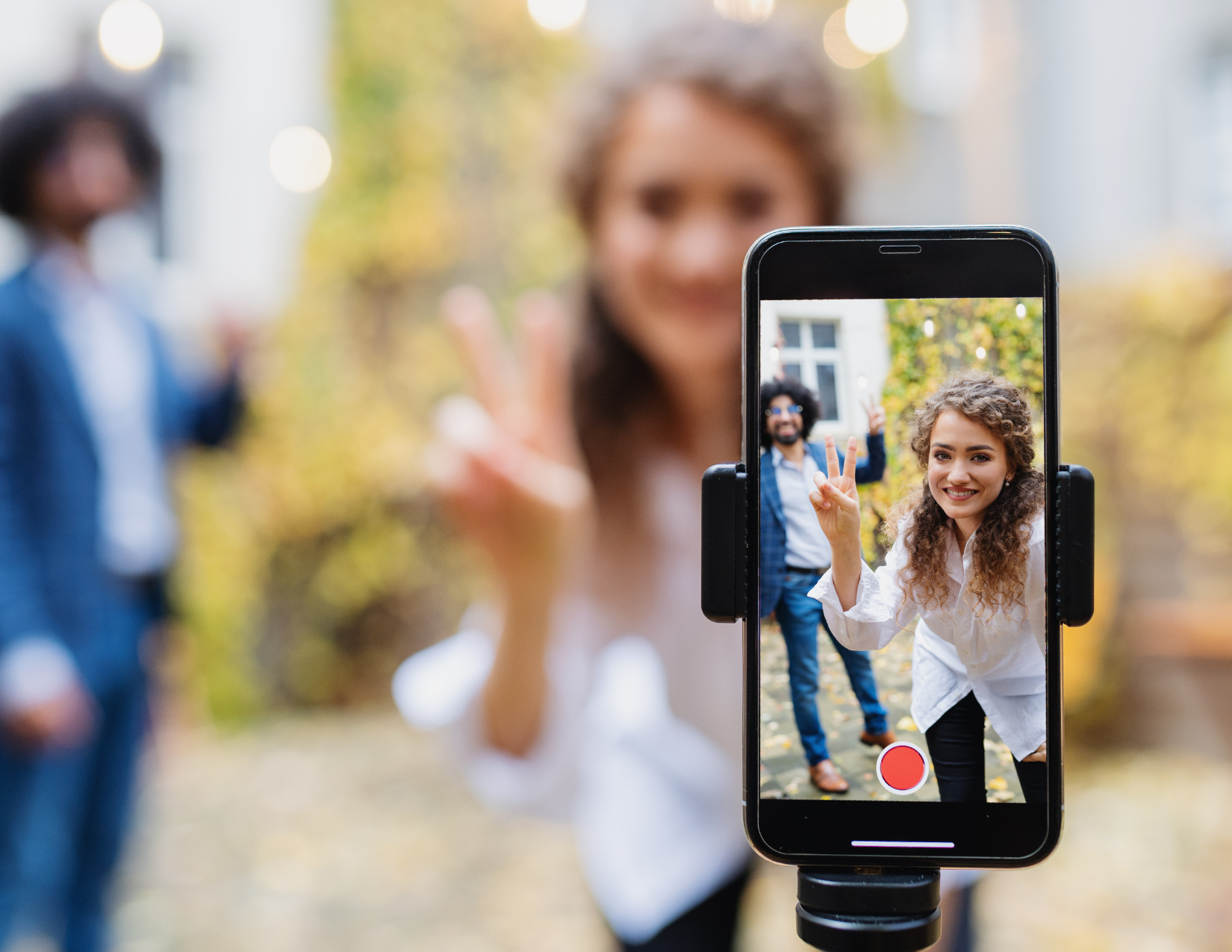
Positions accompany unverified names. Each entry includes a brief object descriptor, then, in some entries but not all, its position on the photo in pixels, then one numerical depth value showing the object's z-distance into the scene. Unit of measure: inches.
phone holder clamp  14.5
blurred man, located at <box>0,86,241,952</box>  70.1
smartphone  14.7
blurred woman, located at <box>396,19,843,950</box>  38.3
